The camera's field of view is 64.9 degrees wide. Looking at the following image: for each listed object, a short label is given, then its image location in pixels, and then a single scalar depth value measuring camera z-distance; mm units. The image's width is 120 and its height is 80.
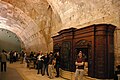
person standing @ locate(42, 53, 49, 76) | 5902
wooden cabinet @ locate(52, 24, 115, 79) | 3891
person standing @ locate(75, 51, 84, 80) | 4124
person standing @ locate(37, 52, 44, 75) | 6290
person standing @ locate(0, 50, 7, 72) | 6861
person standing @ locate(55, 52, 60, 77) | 5610
